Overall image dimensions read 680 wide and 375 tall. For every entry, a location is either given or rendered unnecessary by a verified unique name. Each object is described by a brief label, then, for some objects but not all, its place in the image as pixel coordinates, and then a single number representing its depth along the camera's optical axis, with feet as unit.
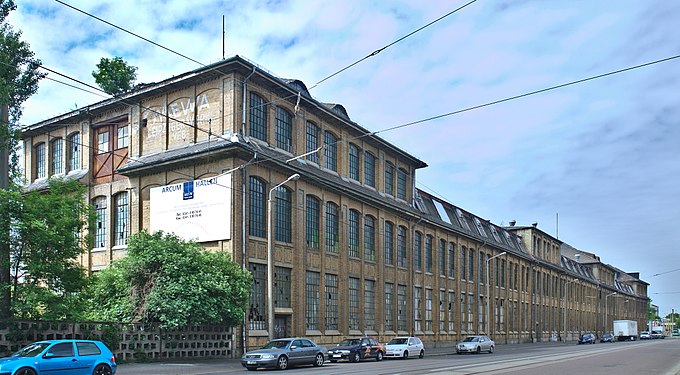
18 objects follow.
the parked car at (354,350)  113.60
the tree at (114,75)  142.92
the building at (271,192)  113.39
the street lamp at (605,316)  394.11
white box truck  314.14
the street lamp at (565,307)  294.25
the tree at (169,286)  93.81
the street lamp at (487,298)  219.10
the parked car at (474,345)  154.87
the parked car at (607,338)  284.61
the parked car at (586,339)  255.09
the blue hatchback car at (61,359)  59.62
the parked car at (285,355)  87.35
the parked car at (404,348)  126.11
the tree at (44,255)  81.92
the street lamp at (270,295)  94.79
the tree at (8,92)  81.20
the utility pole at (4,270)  80.48
